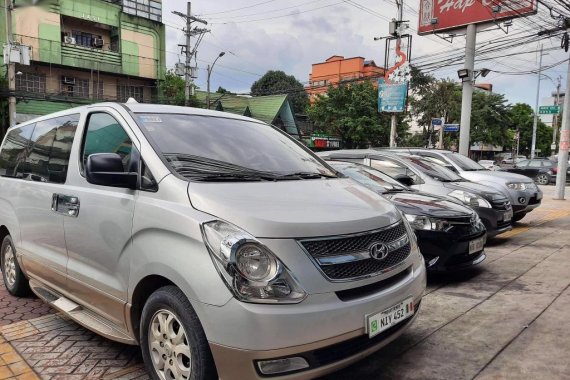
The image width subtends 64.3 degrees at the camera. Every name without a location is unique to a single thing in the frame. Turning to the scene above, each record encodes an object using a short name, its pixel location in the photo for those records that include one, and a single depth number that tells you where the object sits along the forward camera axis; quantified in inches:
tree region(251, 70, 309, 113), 2625.5
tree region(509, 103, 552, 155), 2750.7
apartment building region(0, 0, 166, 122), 916.0
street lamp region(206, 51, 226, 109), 1079.2
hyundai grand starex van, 84.7
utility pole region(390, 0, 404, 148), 668.7
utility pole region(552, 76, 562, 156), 2257.6
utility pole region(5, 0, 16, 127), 703.1
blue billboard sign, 679.4
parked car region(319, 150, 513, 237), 265.4
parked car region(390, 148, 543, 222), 341.1
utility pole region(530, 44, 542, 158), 1569.4
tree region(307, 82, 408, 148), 1220.5
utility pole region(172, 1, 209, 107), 1087.0
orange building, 2501.2
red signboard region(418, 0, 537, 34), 685.3
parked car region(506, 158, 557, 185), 915.4
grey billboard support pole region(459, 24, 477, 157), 670.5
